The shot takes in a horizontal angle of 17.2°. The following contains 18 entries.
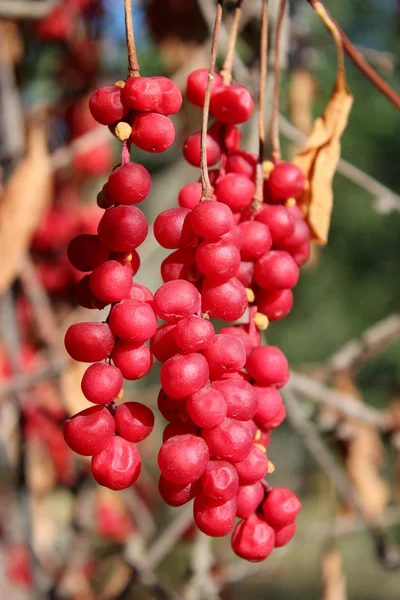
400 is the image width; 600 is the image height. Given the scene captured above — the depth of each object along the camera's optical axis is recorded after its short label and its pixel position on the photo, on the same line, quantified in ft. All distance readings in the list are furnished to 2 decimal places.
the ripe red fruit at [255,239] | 0.70
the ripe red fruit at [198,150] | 0.74
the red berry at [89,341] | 0.66
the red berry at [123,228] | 0.65
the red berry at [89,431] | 0.65
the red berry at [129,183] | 0.65
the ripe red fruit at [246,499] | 0.69
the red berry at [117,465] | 0.66
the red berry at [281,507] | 0.68
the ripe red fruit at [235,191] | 0.71
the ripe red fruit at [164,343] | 0.67
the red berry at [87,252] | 0.67
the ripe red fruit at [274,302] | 0.72
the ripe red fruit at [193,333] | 0.65
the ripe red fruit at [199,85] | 0.74
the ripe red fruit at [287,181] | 0.74
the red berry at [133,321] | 0.65
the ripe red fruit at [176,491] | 0.66
